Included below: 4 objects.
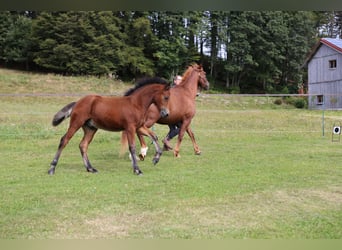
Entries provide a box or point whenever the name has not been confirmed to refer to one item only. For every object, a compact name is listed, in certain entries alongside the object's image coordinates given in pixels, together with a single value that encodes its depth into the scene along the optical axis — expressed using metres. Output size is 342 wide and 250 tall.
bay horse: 5.90
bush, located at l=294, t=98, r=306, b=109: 23.64
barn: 24.05
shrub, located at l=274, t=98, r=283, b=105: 22.64
